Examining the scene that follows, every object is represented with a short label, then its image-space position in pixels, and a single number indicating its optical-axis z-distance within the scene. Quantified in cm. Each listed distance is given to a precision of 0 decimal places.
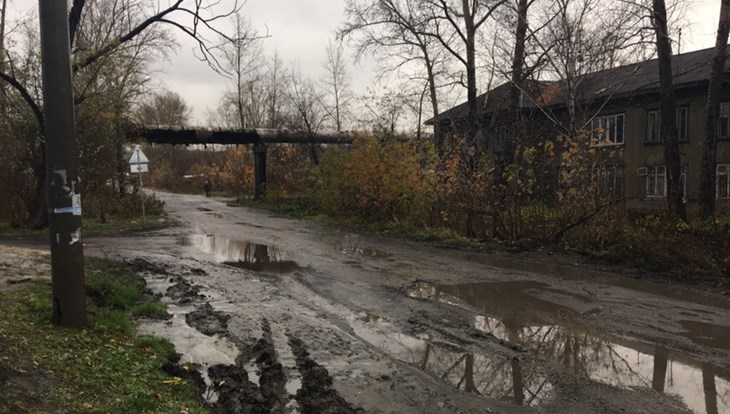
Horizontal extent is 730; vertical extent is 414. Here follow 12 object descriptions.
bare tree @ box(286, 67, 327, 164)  3041
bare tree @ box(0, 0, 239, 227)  1270
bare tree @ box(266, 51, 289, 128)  4797
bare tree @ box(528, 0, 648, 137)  1781
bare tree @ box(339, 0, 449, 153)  2335
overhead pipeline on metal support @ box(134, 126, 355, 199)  3028
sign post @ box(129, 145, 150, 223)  2080
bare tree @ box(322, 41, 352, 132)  3531
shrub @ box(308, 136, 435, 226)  1806
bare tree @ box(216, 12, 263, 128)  4790
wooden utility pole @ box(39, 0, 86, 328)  507
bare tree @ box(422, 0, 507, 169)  2081
